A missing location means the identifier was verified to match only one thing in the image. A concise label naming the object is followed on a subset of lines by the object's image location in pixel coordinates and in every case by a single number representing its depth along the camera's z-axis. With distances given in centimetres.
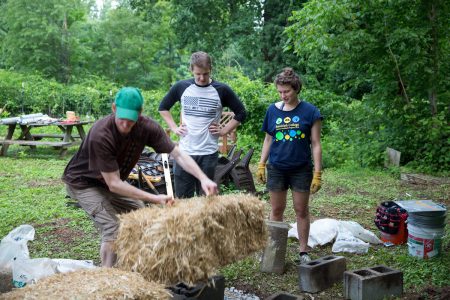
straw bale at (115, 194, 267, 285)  254
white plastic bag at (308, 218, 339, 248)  498
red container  501
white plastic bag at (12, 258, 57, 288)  351
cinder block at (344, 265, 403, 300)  367
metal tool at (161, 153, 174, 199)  328
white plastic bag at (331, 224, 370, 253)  482
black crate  318
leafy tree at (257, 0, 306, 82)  1795
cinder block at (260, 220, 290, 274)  423
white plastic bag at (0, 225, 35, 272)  395
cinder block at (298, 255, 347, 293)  388
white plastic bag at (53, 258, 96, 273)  374
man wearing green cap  295
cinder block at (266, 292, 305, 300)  342
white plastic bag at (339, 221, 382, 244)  512
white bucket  445
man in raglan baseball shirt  424
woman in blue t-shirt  407
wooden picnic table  1076
